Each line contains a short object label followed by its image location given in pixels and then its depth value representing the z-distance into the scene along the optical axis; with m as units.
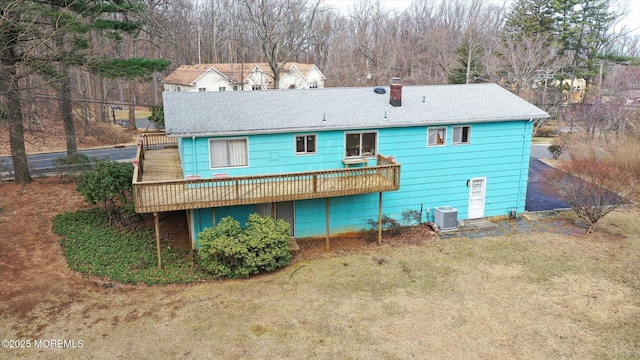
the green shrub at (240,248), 13.24
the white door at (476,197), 18.05
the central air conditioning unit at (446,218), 17.19
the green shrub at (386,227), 16.84
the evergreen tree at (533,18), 44.91
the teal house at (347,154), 14.52
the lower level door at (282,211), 15.82
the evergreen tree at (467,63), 41.73
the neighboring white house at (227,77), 45.84
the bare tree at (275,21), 31.97
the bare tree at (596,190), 17.22
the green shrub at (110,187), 15.43
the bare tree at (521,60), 33.67
